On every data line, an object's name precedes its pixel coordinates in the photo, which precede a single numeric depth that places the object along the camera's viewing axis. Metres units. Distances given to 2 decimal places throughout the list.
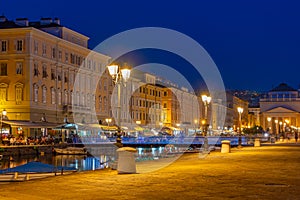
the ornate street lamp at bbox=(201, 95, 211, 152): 37.39
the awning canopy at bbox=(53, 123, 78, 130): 59.44
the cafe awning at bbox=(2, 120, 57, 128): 54.17
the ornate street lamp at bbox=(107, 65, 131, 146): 21.34
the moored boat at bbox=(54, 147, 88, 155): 53.19
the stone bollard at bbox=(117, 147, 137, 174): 18.61
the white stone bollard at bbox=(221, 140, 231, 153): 37.00
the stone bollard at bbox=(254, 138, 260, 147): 52.74
